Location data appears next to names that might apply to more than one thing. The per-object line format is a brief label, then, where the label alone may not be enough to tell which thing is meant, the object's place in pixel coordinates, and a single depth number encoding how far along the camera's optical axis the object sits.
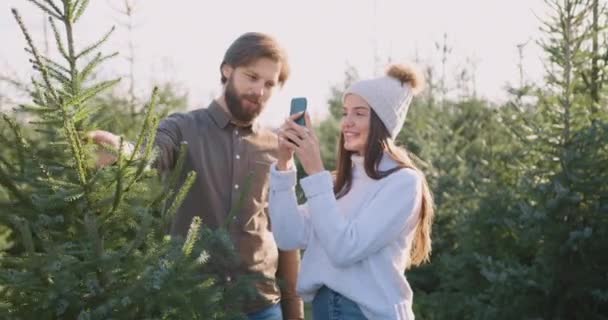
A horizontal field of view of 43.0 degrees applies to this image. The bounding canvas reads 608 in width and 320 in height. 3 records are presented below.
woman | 3.04
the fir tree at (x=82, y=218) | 2.36
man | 3.87
